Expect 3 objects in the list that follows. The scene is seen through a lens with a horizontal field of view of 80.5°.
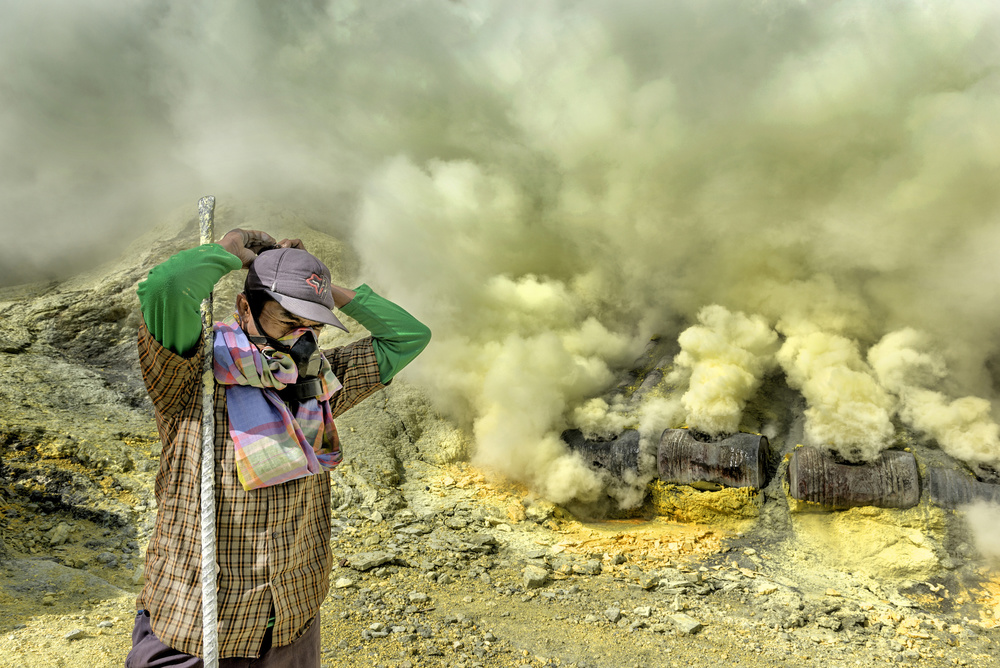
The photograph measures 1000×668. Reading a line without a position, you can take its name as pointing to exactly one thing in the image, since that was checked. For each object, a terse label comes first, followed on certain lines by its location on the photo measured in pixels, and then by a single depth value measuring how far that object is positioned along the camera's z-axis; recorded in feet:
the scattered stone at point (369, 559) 14.82
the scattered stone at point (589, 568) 16.17
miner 4.56
